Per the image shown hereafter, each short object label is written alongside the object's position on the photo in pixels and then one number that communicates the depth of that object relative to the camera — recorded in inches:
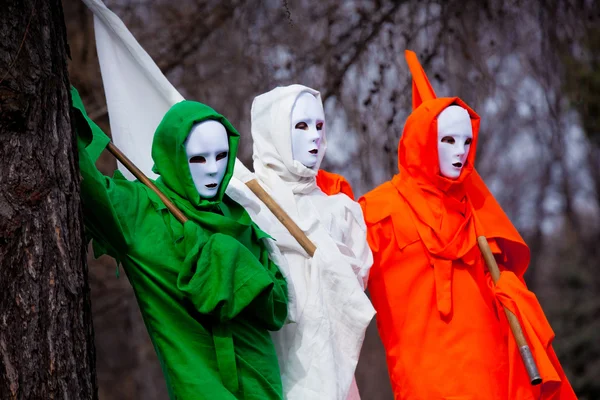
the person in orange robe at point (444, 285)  477.6
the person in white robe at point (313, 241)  423.8
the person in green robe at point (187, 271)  370.1
